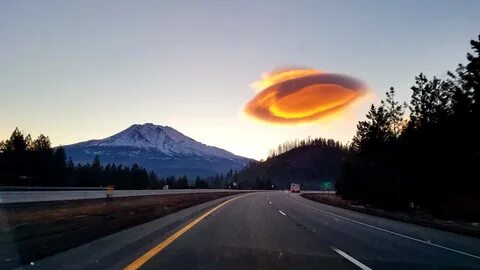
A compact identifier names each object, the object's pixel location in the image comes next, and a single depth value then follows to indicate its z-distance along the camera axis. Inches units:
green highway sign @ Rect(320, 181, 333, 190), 4797.0
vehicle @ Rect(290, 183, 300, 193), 5335.1
